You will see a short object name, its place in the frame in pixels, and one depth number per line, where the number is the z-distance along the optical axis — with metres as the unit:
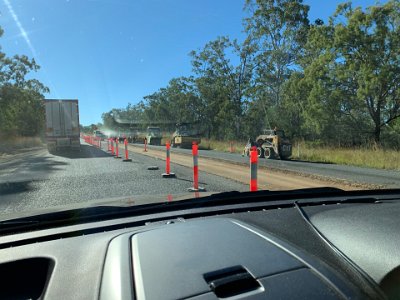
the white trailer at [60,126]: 28.97
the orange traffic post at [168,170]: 12.59
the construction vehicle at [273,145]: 23.03
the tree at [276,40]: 44.19
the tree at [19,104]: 40.66
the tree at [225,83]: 52.38
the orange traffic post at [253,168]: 8.23
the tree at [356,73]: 26.73
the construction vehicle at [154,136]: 51.19
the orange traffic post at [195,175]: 9.72
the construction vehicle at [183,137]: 40.97
